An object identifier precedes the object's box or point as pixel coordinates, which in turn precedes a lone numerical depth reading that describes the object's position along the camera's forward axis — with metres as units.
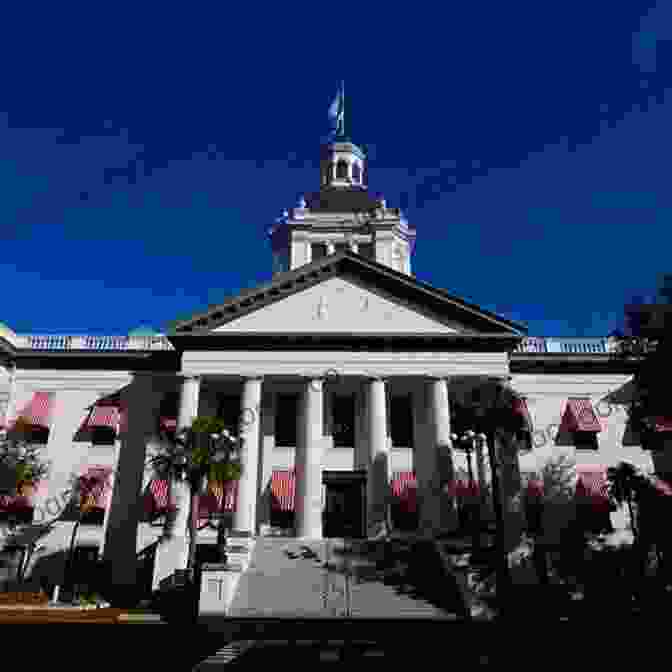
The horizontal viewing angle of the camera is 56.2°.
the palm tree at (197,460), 27.00
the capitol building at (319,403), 31.48
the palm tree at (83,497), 31.75
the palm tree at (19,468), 31.08
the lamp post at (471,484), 28.24
